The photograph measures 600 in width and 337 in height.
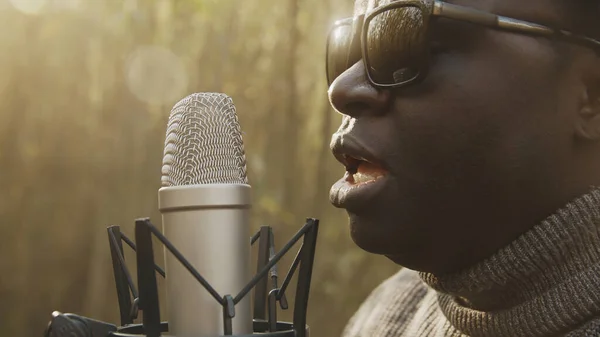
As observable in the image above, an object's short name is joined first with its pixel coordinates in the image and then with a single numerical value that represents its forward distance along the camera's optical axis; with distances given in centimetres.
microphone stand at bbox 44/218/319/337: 62
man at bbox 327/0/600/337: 85
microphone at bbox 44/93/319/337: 64
